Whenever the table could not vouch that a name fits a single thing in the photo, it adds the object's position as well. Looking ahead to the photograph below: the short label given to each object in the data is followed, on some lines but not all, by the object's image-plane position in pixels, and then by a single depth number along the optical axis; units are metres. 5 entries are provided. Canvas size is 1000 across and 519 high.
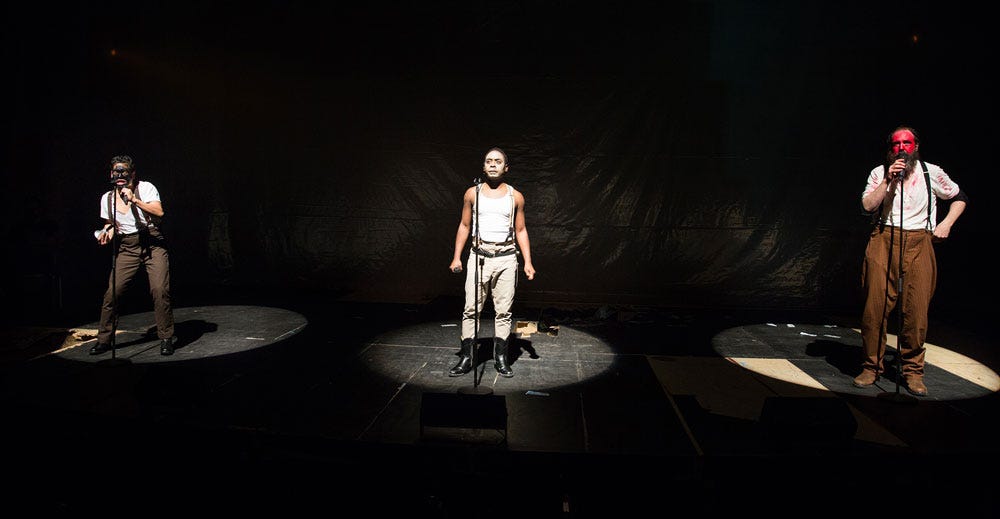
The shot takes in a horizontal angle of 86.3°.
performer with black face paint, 4.79
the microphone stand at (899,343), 4.03
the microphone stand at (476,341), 4.05
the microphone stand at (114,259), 4.72
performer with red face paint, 4.12
